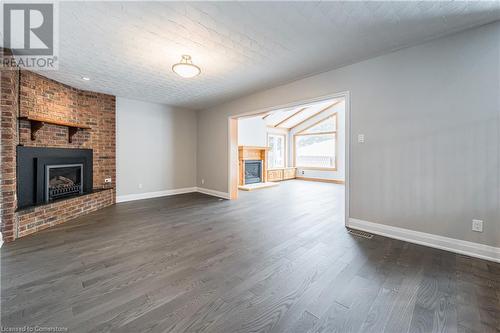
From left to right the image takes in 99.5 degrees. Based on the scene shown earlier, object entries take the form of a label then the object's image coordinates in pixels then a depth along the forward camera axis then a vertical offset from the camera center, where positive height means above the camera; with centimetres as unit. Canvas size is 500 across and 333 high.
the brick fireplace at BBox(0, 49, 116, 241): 277 +40
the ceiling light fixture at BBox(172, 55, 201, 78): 282 +133
